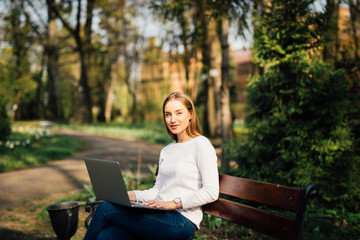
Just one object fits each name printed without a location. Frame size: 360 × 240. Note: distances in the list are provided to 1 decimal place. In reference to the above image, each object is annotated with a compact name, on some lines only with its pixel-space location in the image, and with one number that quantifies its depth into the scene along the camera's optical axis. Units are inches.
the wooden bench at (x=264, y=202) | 78.3
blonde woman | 87.2
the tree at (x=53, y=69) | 839.1
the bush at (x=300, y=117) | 161.9
